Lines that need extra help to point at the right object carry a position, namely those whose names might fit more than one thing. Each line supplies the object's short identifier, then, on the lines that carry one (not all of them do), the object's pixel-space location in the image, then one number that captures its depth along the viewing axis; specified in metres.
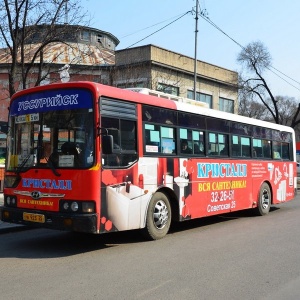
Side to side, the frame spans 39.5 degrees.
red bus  7.09
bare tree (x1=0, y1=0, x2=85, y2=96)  12.53
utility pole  20.62
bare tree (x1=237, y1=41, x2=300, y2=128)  33.38
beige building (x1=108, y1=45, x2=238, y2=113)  21.83
